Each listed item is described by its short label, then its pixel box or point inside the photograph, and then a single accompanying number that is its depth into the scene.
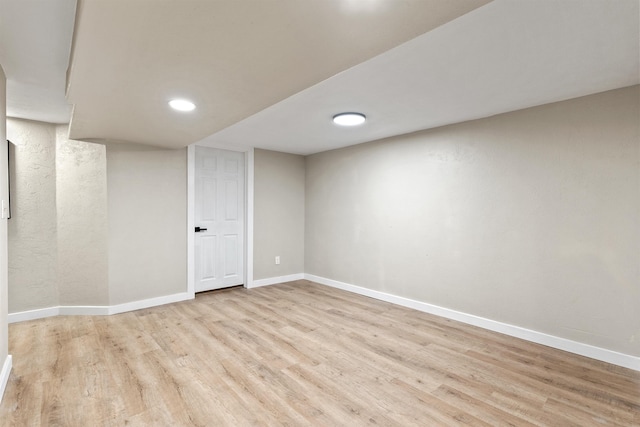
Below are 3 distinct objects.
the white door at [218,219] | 4.38
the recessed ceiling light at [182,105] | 2.20
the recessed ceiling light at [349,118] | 3.03
